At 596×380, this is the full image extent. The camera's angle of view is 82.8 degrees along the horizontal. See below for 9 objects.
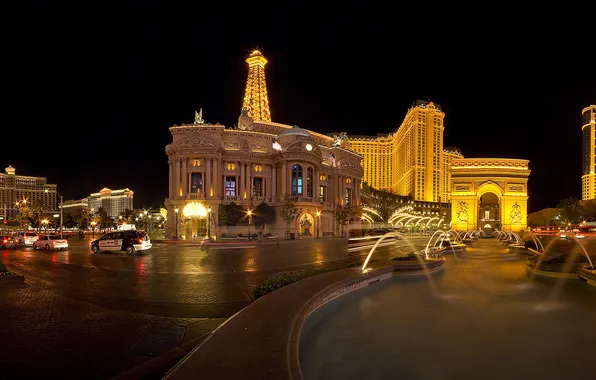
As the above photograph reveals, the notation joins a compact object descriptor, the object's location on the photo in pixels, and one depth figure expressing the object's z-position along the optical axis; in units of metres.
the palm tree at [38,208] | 77.01
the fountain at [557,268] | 14.43
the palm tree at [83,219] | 94.25
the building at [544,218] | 119.62
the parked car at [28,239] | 35.00
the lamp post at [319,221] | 61.25
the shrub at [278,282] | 9.59
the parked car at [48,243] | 30.22
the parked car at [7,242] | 33.00
